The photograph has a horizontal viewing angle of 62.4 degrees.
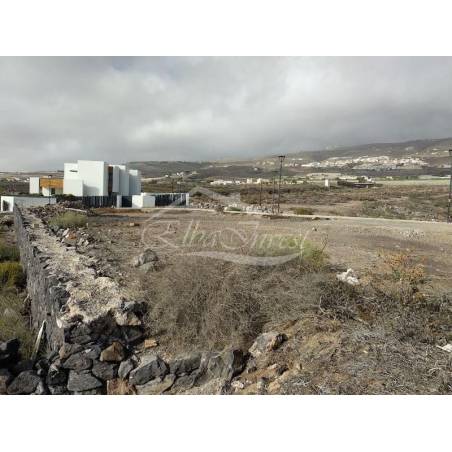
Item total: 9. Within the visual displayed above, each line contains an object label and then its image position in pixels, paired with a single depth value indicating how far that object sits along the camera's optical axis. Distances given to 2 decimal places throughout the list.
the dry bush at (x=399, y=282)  5.64
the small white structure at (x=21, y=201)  32.25
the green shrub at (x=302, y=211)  29.62
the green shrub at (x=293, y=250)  6.61
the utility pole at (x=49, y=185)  38.91
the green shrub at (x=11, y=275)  9.12
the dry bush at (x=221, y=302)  4.62
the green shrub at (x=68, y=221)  14.26
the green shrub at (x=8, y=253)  12.20
